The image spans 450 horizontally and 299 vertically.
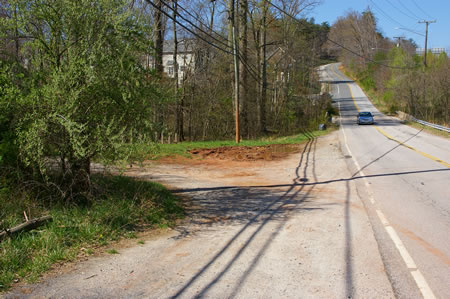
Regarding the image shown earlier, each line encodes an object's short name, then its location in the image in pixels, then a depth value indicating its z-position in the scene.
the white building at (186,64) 31.21
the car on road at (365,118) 40.44
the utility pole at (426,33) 48.97
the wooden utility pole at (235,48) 21.72
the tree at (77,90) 7.05
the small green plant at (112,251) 6.05
